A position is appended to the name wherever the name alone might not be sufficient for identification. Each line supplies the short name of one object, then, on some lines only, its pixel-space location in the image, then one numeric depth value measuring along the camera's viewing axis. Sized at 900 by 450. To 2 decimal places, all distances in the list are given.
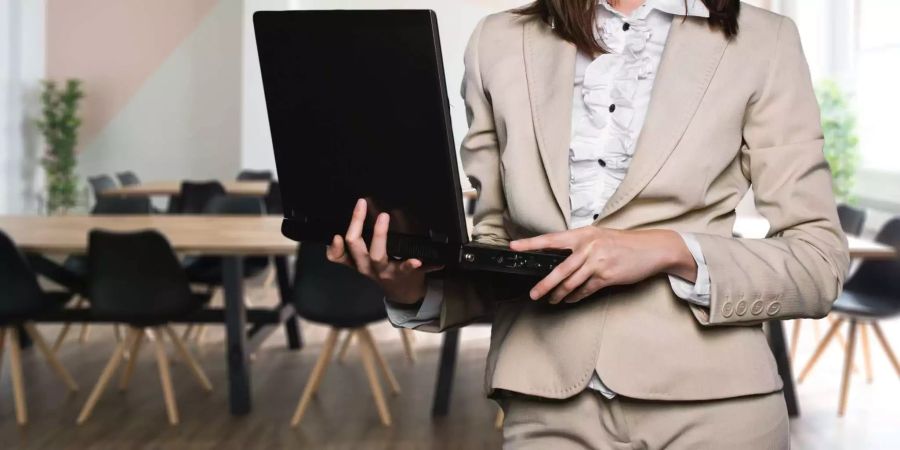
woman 1.13
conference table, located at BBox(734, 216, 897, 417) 4.37
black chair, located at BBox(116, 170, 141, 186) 9.07
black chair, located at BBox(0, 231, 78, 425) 4.36
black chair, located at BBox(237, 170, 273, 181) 9.28
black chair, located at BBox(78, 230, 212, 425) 4.33
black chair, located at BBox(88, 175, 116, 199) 8.62
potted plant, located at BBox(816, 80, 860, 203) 8.01
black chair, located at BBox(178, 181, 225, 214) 7.50
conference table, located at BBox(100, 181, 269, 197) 7.97
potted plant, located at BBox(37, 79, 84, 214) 10.26
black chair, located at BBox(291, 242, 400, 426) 4.39
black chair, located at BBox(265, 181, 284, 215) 7.09
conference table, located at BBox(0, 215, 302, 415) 4.37
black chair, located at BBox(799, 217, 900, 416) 4.73
